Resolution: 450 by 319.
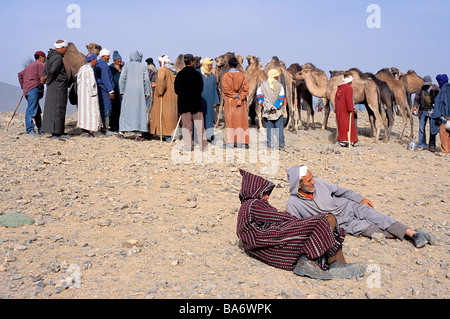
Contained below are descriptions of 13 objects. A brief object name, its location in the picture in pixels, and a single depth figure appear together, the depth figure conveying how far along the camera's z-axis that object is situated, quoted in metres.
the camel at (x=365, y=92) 12.02
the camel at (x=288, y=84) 12.14
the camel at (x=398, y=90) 13.20
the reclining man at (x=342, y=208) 4.54
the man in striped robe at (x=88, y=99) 9.54
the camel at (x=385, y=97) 12.23
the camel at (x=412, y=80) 16.81
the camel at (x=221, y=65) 12.66
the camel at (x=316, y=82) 12.99
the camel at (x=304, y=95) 13.54
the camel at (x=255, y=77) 12.03
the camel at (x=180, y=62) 12.11
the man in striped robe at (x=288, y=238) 3.91
